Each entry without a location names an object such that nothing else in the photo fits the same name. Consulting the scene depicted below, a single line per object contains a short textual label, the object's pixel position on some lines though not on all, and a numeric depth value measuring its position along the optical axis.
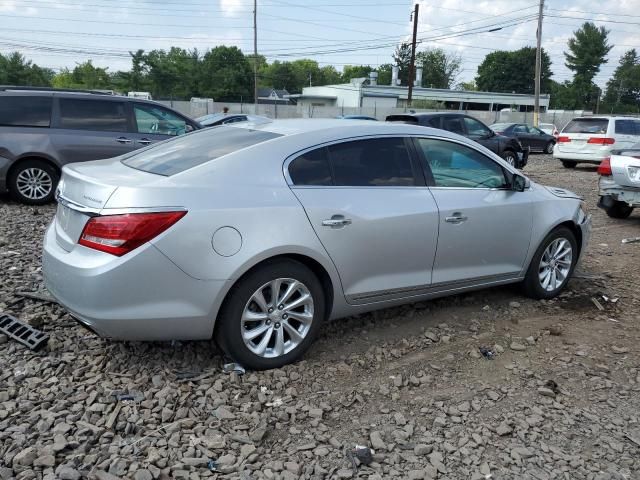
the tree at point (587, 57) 87.44
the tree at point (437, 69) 102.44
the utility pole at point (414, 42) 34.12
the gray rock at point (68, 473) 2.58
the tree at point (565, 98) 88.12
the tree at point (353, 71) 120.00
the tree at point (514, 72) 103.81
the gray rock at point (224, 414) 3.15
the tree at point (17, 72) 61.56
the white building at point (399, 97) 62.53
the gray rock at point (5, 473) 2.57
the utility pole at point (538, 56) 33.66
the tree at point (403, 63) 99.19
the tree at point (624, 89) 98.69
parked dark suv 13.24
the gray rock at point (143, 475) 2.62
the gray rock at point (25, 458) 2.66
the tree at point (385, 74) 106.69
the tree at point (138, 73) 65.81
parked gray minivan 8.45
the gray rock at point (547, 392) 3.52
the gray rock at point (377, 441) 2.95
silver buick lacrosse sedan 3.20
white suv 16.62
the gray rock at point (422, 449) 2.92
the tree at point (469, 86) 114.21
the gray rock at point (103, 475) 2.60
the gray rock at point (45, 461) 2.66
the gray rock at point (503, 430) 3.10
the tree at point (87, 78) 76.97
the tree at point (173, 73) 69.19
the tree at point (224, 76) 75.62
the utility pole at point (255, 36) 41.38
